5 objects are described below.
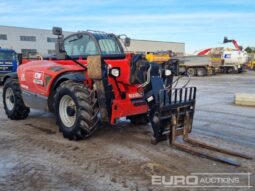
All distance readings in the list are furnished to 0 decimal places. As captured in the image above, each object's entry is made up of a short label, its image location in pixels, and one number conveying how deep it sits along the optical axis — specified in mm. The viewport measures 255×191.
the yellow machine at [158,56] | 20808
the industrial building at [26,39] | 34408
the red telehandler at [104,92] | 3685
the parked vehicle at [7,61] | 13320
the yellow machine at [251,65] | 24242
